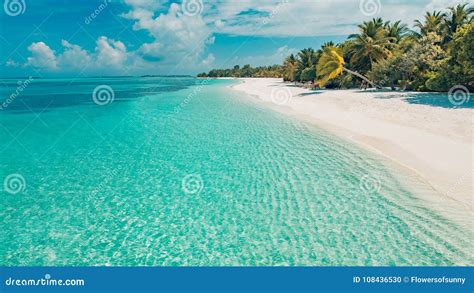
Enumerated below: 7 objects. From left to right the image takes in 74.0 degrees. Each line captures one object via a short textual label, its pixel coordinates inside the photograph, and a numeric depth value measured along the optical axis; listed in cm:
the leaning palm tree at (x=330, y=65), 4044
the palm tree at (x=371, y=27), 3972
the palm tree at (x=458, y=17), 3055
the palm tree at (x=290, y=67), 6731
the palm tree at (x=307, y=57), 5762
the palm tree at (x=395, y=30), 4409
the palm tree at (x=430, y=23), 3781
